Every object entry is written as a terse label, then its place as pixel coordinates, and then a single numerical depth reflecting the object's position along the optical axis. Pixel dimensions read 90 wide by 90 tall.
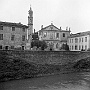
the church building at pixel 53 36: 60.09
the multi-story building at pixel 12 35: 42.66
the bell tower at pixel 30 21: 64.62
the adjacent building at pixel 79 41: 54.99
